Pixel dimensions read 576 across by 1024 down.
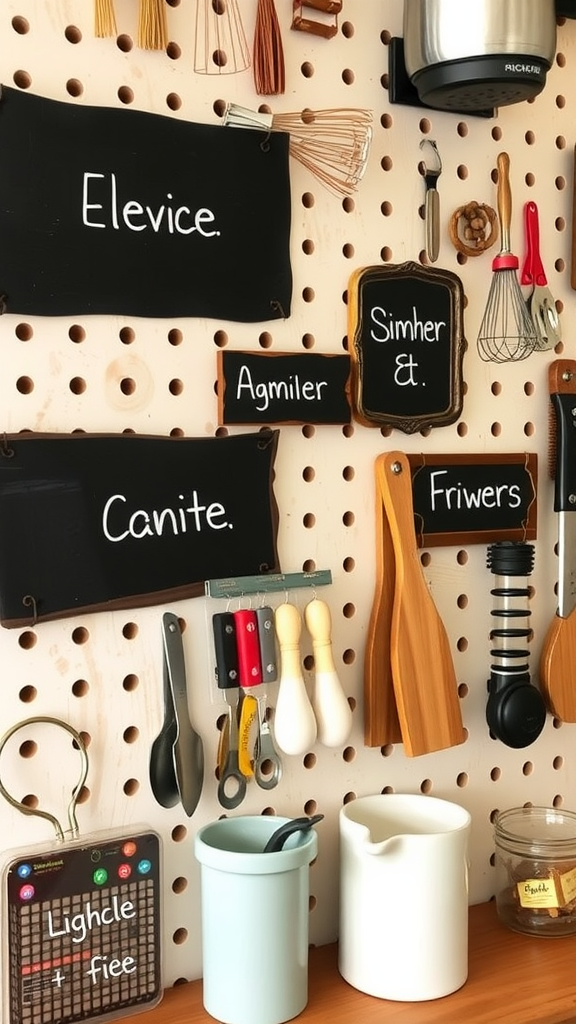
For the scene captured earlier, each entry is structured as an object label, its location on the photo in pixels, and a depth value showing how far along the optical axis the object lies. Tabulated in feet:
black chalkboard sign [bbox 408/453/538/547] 4.27
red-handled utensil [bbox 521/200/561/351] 4.44
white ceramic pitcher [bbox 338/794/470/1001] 3.74
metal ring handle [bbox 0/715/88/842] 3.38
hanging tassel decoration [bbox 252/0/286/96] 3.81
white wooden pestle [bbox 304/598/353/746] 3.93
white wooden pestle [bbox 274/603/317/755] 3.85
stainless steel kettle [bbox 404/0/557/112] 3.72
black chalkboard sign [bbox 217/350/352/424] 3.81
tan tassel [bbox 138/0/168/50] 3.58
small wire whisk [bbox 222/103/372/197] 3.95
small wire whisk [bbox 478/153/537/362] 4.39
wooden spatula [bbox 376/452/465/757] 4.11
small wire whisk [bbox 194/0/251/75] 3.77
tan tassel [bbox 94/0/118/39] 3.49
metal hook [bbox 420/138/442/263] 4.24
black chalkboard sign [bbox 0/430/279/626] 3.43
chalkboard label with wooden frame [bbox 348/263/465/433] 4.10
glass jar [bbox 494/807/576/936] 4.23
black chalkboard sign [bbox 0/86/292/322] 3.42
